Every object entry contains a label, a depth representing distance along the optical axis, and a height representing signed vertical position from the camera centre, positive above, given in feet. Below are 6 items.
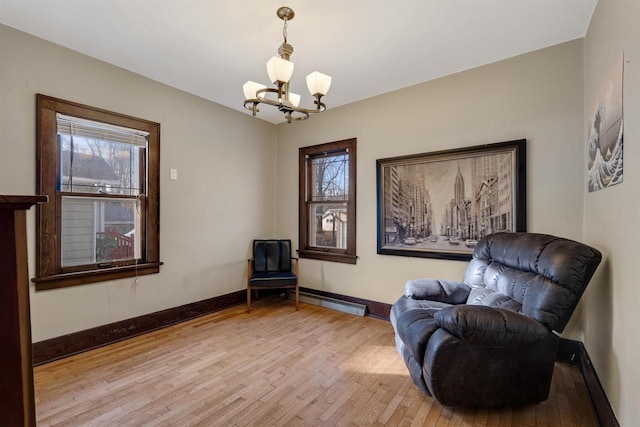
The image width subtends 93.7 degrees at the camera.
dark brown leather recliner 5.64 -2.46
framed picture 9.02 +0.45
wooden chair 13.08 -2.22
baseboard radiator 12.04 -3.91
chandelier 6.49 +3.00
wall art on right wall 5.19 +1.56
